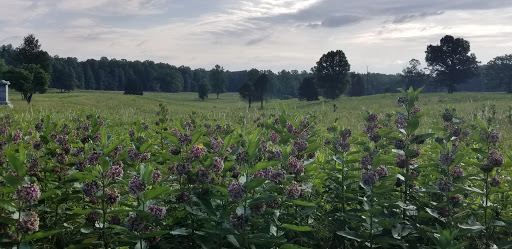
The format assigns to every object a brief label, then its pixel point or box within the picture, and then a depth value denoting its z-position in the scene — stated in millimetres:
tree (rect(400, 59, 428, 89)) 107438
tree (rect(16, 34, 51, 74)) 81938
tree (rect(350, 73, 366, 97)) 119756
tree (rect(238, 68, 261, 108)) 78188
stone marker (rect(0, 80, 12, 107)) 38250
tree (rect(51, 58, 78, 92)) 119750
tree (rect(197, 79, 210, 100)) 106000
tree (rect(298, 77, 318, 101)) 89312
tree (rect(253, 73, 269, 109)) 78375
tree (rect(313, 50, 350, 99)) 84931
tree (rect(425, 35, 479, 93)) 87938
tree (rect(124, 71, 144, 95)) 110375
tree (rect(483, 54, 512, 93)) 104900
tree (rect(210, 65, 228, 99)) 125000
